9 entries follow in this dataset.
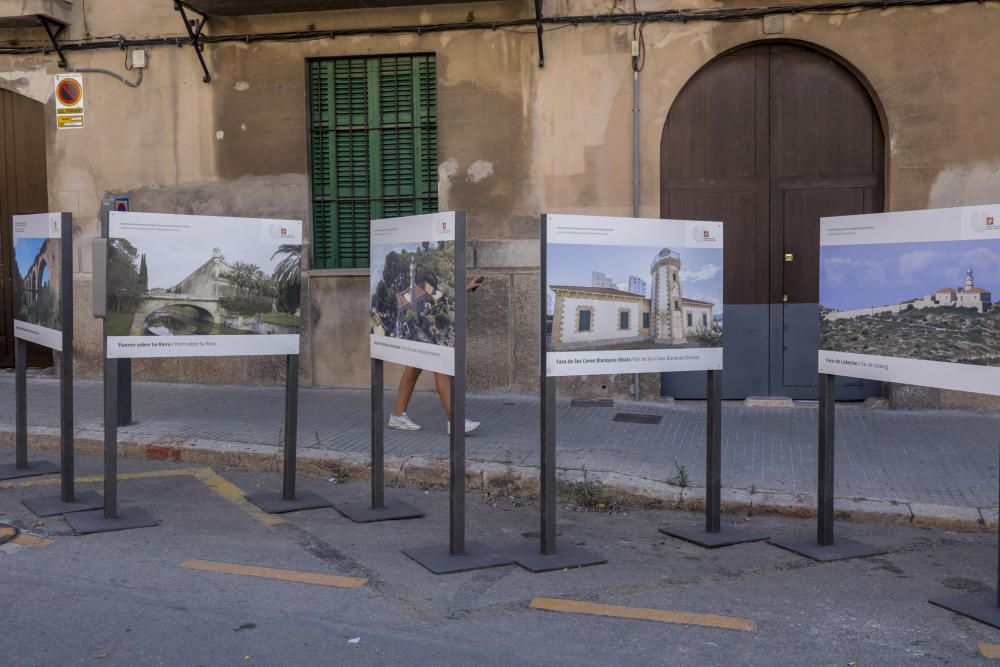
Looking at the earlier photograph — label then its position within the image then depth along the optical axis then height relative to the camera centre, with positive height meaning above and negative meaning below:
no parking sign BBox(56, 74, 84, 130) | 11.12 +2.26
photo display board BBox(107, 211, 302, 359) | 6.12 +0.13
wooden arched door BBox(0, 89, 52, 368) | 11.80 +1.62
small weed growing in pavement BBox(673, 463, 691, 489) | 6.82 -1.17
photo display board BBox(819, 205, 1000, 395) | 4.89 +0.05
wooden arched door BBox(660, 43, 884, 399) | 9.95 +1.28
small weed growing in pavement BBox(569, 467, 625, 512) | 6.73 -1.27
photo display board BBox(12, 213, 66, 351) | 6.86 +0.21
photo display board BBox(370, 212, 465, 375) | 5.46 +0.10
